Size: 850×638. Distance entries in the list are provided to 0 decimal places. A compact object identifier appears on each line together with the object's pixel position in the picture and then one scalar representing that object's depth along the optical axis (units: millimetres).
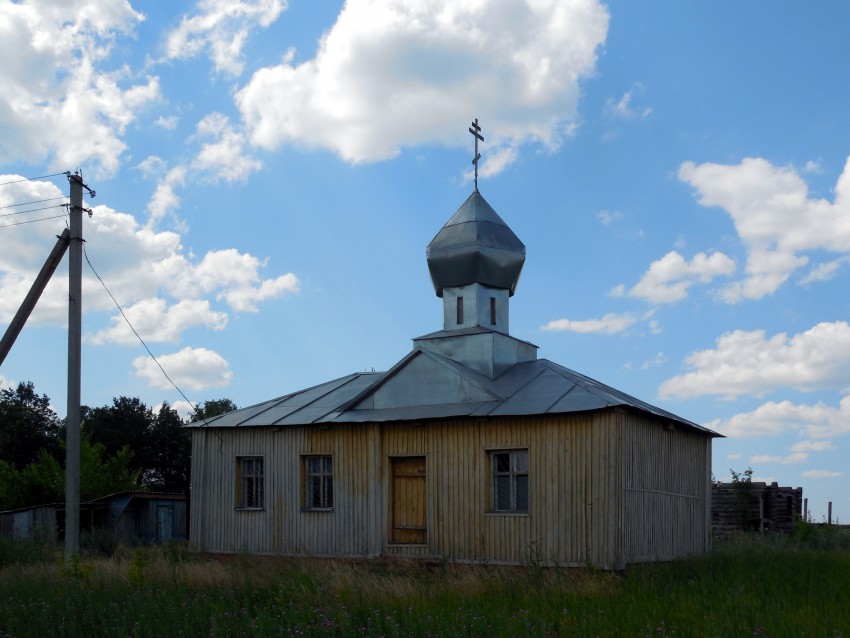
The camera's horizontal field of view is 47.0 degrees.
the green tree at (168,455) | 47375
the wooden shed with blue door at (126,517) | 28625
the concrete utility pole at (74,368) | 16875
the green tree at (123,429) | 46156
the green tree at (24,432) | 46594
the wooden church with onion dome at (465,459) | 16984
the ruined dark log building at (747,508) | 29281
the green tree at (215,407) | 54381
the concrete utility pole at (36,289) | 17788
